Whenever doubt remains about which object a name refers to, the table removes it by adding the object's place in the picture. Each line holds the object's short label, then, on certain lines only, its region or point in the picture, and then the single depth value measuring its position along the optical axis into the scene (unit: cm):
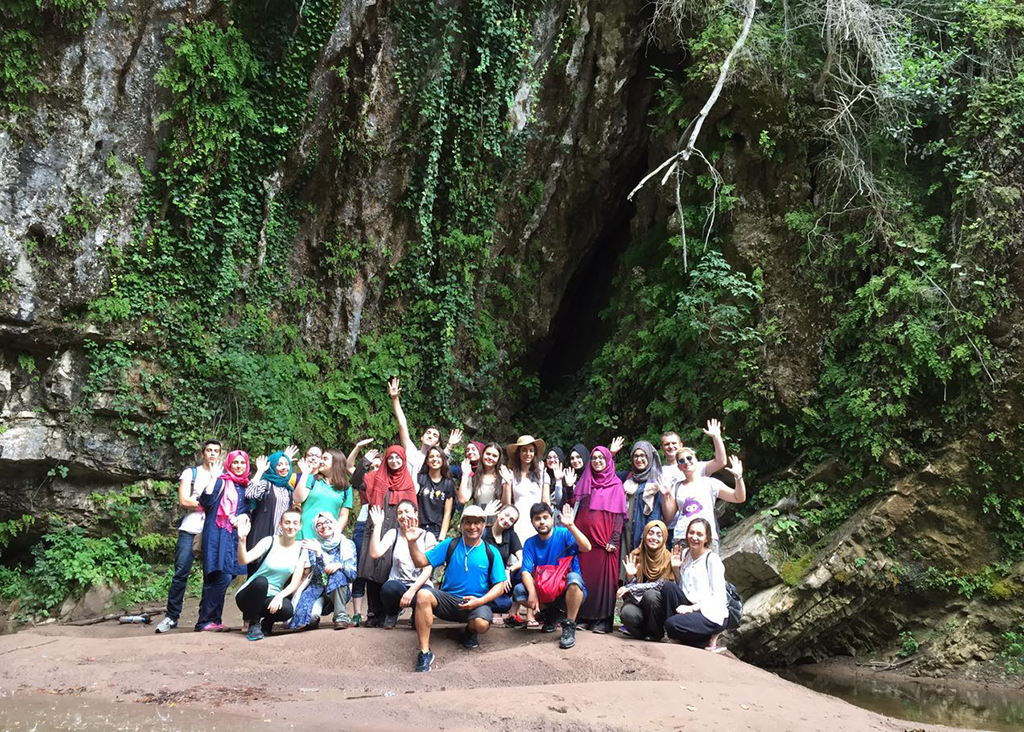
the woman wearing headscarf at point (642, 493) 741
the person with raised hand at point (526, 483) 758
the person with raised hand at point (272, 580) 670
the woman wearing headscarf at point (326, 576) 700
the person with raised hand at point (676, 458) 731
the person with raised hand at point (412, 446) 802
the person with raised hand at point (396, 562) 685
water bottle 826
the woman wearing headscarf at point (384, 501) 715
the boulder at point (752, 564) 921
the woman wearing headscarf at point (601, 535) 699
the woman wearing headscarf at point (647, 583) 665
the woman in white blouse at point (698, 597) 656
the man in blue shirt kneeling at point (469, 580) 645
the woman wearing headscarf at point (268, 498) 752
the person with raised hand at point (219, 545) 724
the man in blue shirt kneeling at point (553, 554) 658
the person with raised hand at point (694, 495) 718
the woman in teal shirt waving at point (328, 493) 755
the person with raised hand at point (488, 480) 772
